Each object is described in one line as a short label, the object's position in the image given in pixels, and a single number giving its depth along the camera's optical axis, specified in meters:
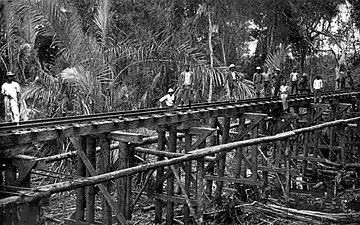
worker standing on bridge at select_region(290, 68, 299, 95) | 17.97
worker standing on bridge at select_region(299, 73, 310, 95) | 17.88
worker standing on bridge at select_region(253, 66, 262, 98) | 15.65
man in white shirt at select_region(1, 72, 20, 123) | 9.27
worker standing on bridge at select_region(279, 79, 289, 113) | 14.44
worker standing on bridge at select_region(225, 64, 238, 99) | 14.97
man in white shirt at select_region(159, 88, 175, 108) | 12.80
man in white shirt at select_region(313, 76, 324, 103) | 16.23
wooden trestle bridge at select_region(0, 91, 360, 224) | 7.11
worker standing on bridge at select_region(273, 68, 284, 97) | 15.83
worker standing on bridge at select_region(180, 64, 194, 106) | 13.99
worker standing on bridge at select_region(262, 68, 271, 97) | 15.93
